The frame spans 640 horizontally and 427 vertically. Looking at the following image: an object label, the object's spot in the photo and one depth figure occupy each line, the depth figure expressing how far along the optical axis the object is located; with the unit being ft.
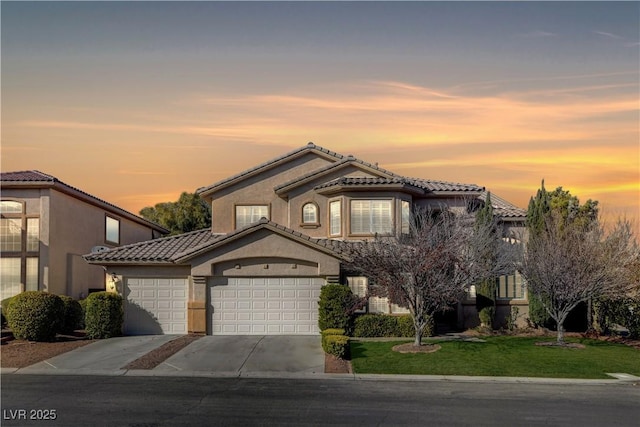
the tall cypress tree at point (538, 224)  94.89
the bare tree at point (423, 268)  75.61
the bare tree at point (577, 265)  80.33
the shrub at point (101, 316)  86.63
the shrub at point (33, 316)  81.87
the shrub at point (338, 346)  71.41
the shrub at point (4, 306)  89.57
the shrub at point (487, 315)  94.84
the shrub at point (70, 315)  87.58
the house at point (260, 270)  90.53
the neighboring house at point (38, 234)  99.04
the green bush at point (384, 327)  87.71
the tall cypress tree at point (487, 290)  92.89
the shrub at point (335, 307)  85.98
